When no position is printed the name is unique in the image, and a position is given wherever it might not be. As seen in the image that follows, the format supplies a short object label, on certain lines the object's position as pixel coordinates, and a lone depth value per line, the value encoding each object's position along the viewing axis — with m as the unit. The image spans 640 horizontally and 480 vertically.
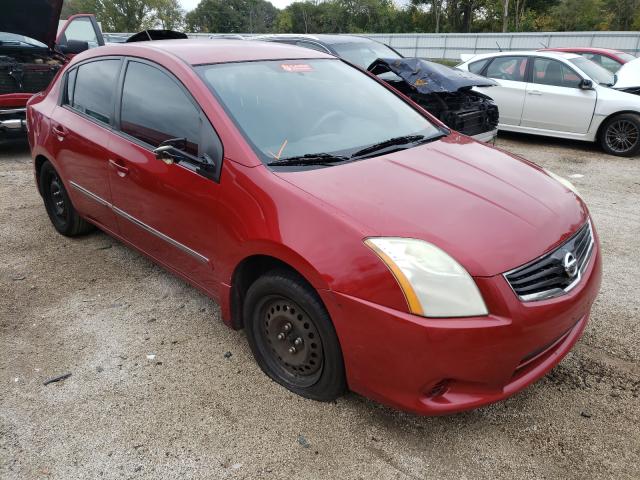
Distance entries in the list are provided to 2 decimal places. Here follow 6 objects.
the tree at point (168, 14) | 61.19
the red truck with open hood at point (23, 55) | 6.59
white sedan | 7.30
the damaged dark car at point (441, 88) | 6.01
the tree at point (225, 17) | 67.19
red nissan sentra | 1.96
